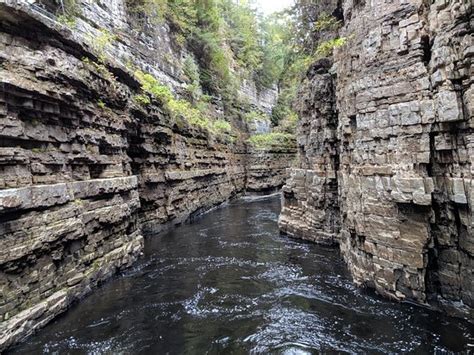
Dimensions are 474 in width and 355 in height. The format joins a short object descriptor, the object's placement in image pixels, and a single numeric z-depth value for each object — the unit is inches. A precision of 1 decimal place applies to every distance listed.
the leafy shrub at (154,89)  552.7
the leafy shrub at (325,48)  470.4
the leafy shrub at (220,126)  944.5
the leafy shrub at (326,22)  469.4
